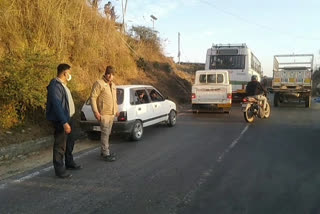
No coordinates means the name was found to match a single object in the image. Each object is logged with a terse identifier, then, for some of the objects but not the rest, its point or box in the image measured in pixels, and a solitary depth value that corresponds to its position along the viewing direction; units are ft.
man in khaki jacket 16.70
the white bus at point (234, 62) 49.37
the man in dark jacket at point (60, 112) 13.50
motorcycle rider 32.66
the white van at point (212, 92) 36.54
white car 21.21
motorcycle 30.86
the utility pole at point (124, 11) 44.90
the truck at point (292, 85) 46.66
